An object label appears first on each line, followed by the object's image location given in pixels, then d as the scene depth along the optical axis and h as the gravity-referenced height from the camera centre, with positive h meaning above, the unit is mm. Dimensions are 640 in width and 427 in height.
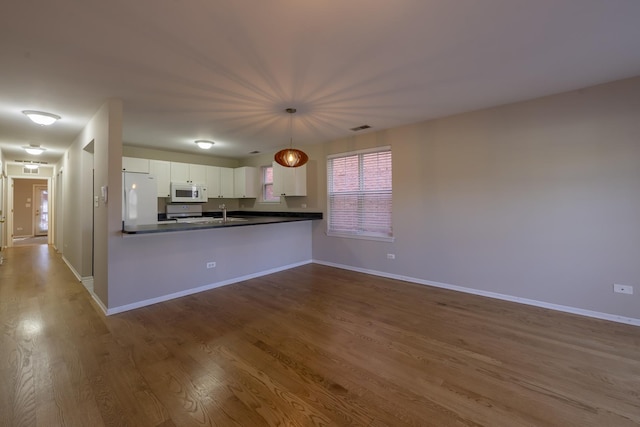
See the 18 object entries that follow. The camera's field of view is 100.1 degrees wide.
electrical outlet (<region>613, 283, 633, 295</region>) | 2910 -832
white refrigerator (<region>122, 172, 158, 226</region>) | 4051 +207
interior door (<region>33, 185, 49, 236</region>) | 10742 +109
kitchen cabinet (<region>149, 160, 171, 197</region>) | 5645 +818
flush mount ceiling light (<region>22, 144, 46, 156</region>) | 5638 +1348
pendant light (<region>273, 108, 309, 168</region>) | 3602 +746
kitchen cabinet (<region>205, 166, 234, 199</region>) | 6701 +775
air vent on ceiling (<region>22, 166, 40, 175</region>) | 8344 +1300
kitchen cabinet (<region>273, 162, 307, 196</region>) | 5859 +706
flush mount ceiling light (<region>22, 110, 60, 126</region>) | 3535 +1277
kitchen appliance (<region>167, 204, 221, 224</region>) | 6242 -23
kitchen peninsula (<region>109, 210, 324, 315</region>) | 3309 -697
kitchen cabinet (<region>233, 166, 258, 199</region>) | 6977 +791
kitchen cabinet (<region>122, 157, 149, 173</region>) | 5238 +952
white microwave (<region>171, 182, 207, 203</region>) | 5926 +442
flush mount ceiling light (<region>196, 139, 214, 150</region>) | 5342 +1380
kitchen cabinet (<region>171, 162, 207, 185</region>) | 6008 +913
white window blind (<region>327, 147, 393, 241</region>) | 4871 +358
